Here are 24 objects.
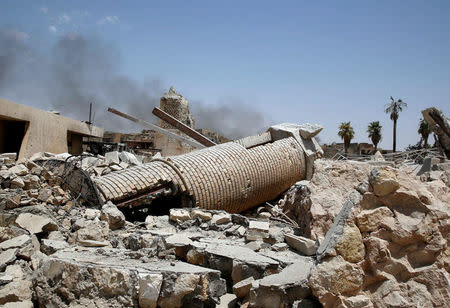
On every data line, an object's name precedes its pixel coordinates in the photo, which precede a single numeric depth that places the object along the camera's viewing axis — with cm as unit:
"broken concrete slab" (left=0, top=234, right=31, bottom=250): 330
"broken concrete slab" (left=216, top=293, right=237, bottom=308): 284
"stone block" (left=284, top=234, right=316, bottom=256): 347
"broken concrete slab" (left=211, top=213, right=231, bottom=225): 451
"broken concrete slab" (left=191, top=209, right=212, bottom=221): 461
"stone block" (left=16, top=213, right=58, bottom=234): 377
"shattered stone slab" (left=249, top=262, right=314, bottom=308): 253
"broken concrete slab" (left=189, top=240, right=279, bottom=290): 308
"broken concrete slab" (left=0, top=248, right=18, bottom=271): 309
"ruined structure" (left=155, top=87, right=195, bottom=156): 1497
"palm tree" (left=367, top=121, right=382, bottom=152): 2888
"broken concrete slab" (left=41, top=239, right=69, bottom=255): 343
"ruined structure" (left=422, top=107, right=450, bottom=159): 950
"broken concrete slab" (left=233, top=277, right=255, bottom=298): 285
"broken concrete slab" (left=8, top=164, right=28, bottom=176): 464
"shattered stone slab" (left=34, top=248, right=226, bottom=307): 260
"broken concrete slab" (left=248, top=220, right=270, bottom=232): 397
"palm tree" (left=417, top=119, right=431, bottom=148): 2711
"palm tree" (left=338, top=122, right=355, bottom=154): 2866
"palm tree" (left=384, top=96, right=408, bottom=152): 2764
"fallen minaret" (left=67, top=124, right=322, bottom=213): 520
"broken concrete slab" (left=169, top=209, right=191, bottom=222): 463
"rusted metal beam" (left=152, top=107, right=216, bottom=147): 996
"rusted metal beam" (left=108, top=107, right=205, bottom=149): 980
